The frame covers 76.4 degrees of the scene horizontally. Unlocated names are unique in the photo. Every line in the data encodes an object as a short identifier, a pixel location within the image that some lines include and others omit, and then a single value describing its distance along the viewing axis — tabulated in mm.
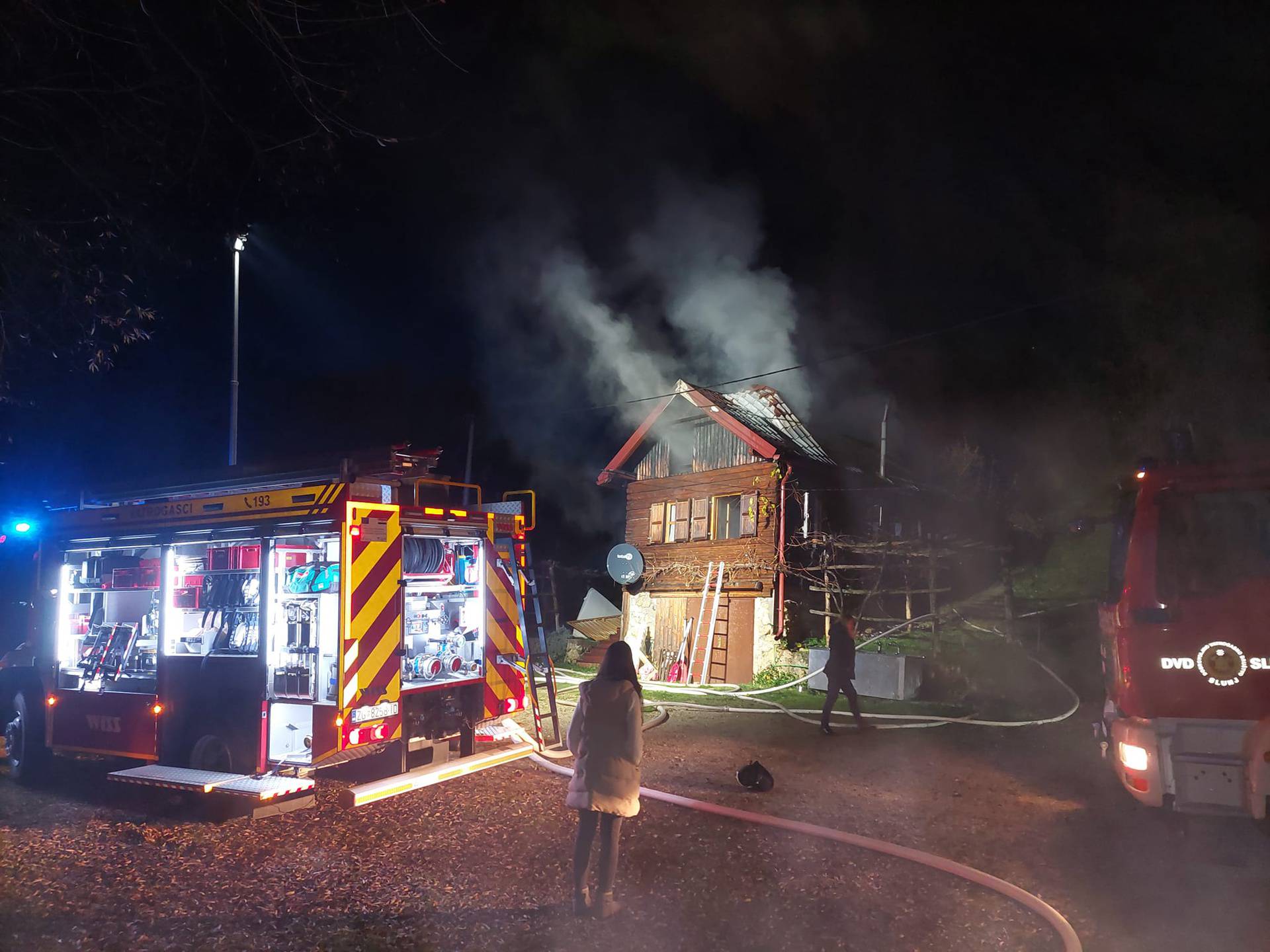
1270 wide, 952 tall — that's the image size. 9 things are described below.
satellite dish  20453
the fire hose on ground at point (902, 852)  4508
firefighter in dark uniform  11383
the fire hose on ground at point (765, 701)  11602
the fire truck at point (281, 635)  6773
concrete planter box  14250
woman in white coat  4836
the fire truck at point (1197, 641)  5352
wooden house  18953
